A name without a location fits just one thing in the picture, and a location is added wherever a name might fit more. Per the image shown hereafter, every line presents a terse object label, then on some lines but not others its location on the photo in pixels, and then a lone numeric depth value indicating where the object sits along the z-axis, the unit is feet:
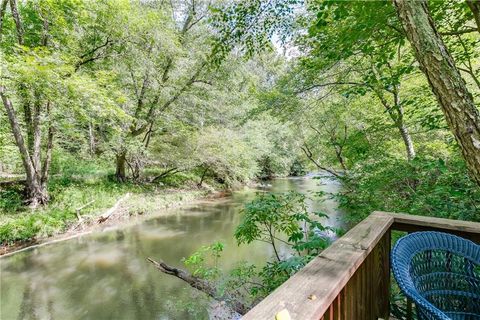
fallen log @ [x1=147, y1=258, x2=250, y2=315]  11.26
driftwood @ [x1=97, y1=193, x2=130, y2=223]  25.74
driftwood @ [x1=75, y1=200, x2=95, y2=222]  23.99
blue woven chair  3.67
